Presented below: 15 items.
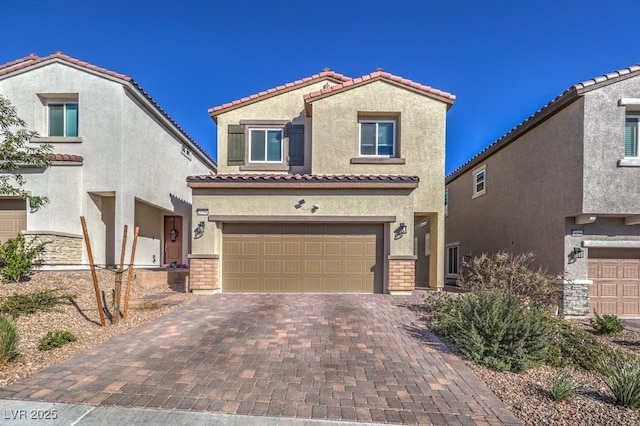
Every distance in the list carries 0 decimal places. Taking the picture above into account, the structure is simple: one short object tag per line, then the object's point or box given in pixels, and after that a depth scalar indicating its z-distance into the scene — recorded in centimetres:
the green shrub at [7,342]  479
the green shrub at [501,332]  536
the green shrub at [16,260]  873
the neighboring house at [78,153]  1123
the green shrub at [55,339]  554
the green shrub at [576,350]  554
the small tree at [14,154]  770
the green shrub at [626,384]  416
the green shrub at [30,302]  678
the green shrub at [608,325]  809
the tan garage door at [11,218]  1131
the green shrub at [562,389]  424
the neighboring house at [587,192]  939
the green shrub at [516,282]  866
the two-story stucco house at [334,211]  1075
